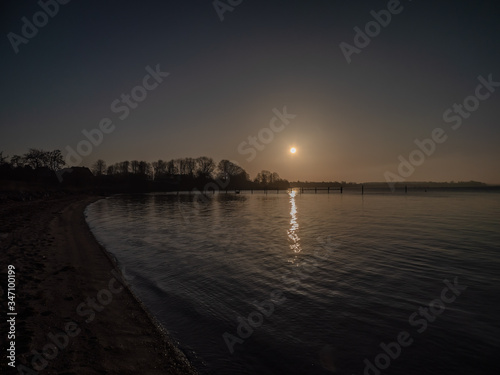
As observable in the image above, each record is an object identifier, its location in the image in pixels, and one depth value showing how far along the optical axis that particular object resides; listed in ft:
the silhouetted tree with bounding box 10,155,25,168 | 336.92
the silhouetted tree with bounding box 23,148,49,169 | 341.41
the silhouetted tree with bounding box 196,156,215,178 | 635.66
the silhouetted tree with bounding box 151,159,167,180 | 617.25
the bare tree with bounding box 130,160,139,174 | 595.88
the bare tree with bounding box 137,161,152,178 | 567.34
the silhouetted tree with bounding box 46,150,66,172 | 350.02
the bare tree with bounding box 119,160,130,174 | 605.89
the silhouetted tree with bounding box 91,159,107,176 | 582.88
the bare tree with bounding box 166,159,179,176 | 620.90
